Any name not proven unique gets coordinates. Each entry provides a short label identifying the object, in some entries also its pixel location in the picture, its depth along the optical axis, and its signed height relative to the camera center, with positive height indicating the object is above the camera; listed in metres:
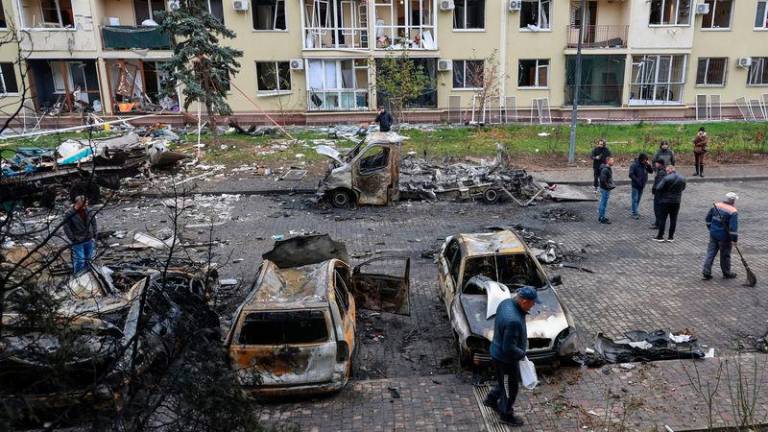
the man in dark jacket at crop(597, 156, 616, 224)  12.89 -2.45
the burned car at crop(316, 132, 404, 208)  14.42 -2.30
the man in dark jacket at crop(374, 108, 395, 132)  20.73 -1.36
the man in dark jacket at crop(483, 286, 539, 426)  5.61 -2.66
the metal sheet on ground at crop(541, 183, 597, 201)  15.05 -3.08
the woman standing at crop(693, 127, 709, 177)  17.00 -2.24
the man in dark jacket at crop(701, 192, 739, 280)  9.09 -2.56
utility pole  17.93 -1.61
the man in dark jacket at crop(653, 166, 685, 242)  11.26 -2.39
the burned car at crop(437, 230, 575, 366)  6.73 -2.83
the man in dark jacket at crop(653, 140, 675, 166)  13.91 -1.94
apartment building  26.98 +1.39
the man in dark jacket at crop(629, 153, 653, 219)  12.94 -2.25
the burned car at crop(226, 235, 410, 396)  6.16 -2.80
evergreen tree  21.91 +1.21
